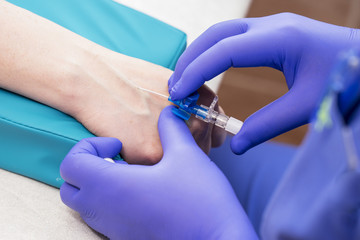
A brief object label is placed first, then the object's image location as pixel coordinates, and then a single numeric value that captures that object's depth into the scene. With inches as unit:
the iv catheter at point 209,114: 18.3
